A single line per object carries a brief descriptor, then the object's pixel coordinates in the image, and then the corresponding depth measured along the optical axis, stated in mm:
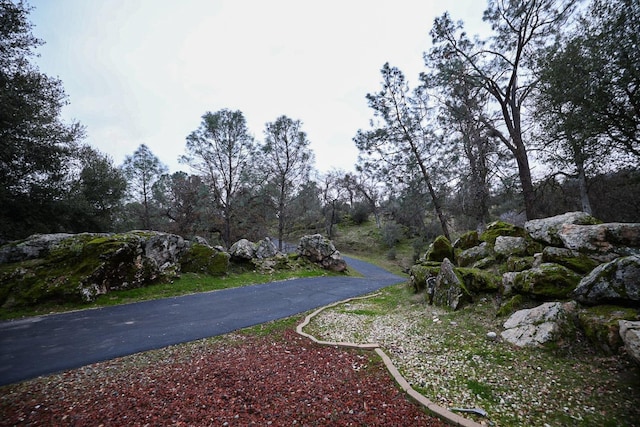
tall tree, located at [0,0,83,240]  8688
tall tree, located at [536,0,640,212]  5293
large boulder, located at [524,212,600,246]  5613
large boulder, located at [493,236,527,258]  6297
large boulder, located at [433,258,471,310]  5695
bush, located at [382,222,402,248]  24547
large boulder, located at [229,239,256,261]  12805
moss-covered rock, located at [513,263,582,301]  4445
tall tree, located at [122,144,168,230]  17953
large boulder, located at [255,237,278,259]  13814
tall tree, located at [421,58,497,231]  9812
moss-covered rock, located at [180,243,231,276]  10891
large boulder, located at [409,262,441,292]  7413
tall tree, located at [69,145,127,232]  12805
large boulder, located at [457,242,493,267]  7359
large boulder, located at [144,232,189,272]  9625
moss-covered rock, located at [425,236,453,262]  8742
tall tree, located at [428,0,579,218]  8820
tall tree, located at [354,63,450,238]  12172
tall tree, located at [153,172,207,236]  15656
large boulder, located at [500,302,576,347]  3695
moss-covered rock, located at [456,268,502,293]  5668
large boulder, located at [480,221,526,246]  7301
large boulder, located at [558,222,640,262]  4508
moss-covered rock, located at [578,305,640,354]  3207
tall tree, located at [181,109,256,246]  15734
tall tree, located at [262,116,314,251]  18266
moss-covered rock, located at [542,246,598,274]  4630
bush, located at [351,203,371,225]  35219
